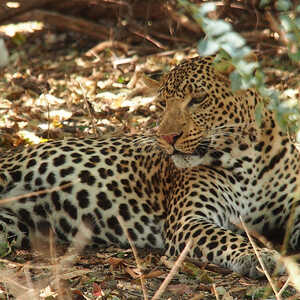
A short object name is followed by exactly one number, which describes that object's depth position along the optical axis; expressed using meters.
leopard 13.08
